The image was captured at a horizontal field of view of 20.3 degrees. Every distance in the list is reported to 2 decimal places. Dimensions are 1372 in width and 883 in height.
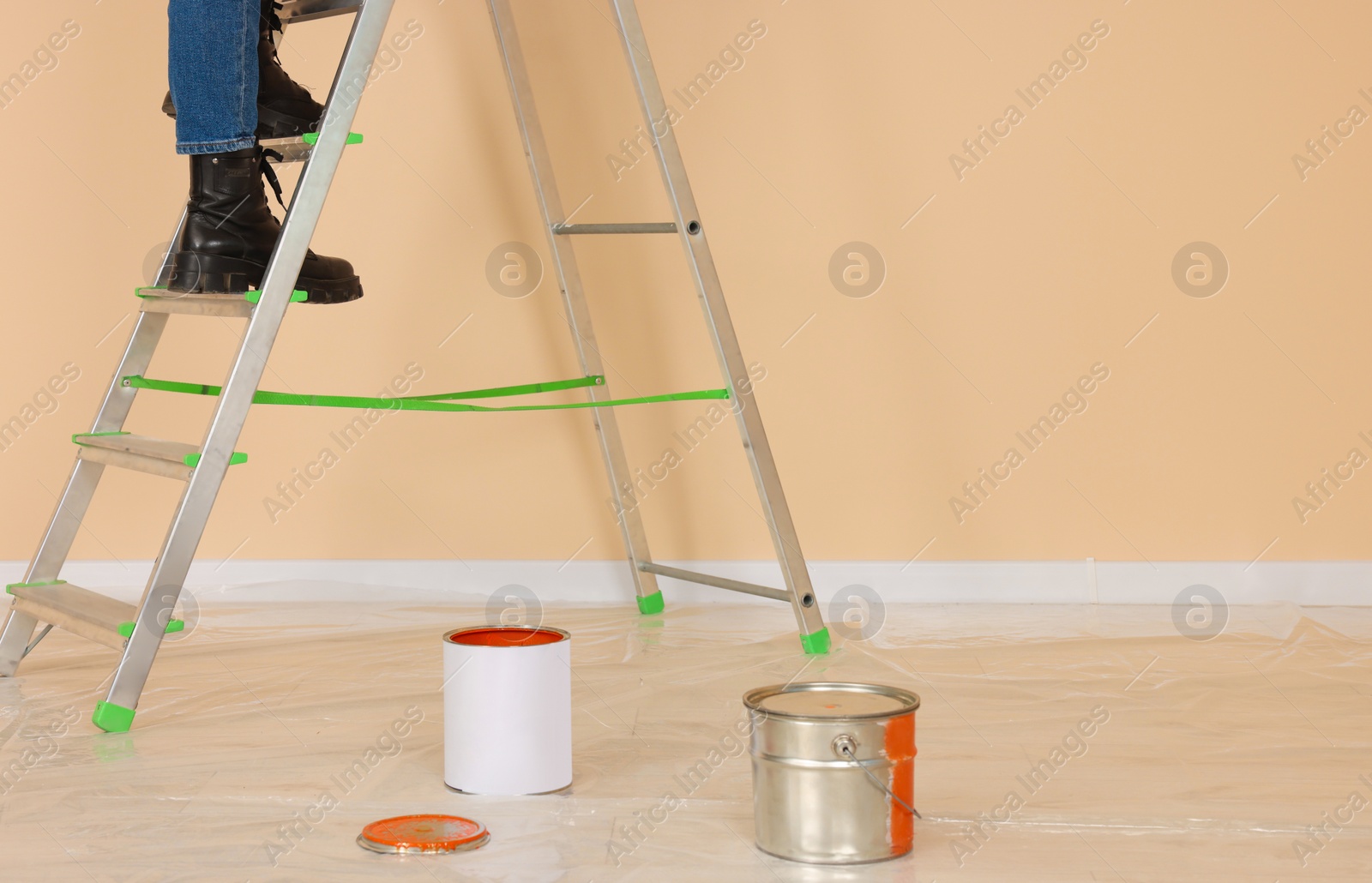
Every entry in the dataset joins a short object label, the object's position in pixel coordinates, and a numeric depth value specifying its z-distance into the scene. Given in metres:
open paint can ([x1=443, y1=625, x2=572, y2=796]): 4.54
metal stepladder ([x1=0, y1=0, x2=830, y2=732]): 4.82
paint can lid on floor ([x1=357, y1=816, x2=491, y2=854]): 4.37
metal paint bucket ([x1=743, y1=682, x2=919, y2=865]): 4.31
